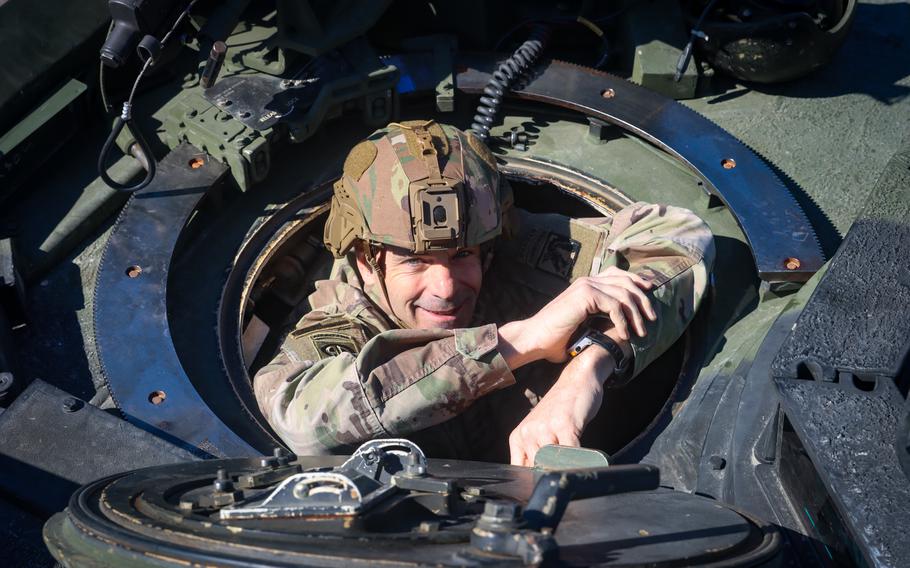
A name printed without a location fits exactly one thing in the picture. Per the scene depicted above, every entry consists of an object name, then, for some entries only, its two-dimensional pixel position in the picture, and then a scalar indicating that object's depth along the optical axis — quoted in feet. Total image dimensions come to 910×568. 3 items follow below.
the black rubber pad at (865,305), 7.52
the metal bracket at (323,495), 5.61
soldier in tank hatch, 9.64
